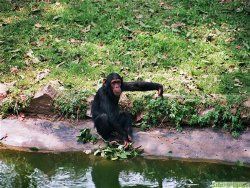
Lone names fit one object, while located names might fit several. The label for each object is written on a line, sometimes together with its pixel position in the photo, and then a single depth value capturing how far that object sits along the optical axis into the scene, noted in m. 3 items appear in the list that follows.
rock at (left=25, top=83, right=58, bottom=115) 17.58
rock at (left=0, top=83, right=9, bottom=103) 18.27
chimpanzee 15.99
